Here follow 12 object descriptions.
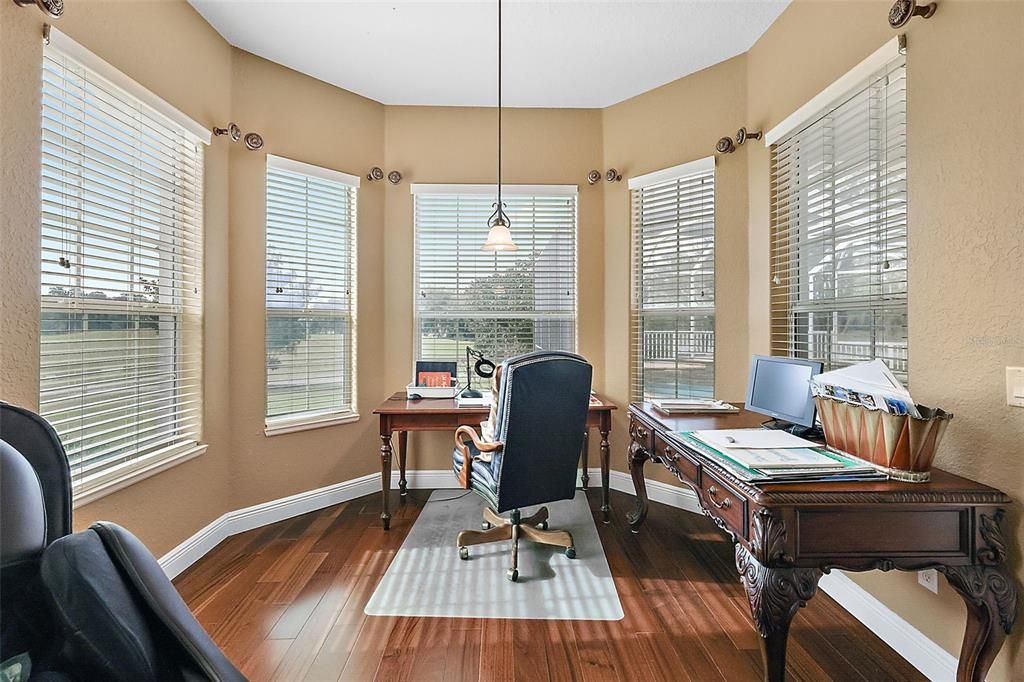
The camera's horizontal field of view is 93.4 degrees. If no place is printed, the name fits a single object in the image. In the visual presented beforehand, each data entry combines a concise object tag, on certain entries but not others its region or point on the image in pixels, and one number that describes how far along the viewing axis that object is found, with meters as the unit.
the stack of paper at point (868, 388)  1.42
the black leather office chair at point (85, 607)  0.81
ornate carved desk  1.33
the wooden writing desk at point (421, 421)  2.91
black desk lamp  3.19
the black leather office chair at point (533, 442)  2.29
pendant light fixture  2.83
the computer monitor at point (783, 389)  1.95
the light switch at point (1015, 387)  1.36
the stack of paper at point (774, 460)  1.42
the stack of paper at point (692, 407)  2.40
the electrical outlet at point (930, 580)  1.63
